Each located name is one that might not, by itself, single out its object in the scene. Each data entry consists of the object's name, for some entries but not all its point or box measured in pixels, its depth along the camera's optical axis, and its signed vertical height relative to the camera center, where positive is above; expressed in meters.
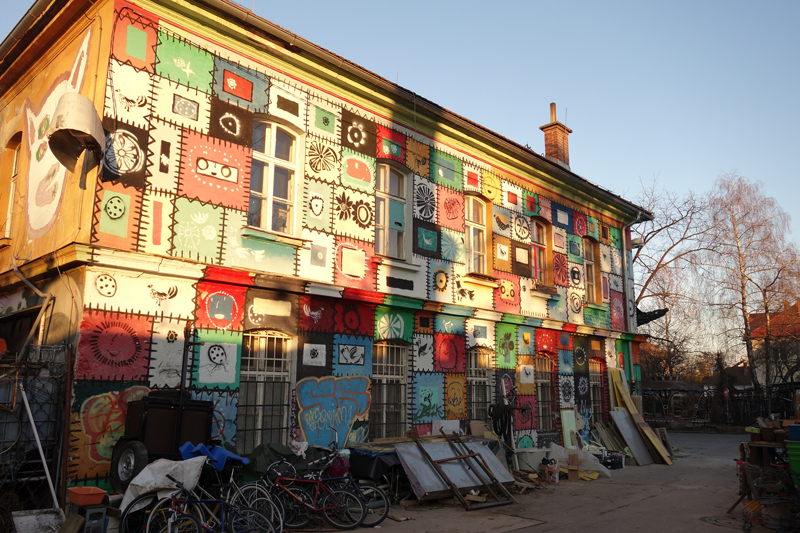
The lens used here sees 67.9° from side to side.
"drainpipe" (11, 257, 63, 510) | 6.98 +0.47
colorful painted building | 8.09 +2.48
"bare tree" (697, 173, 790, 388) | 26.61 +6.17
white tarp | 6.68 -1.04
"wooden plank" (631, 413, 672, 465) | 16.28 -1.35
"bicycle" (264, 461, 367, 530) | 7.89 -1.55
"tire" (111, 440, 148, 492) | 7.04 -0.92
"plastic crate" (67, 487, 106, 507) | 6.37 -1.19
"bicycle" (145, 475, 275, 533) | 6.55 -1.46
